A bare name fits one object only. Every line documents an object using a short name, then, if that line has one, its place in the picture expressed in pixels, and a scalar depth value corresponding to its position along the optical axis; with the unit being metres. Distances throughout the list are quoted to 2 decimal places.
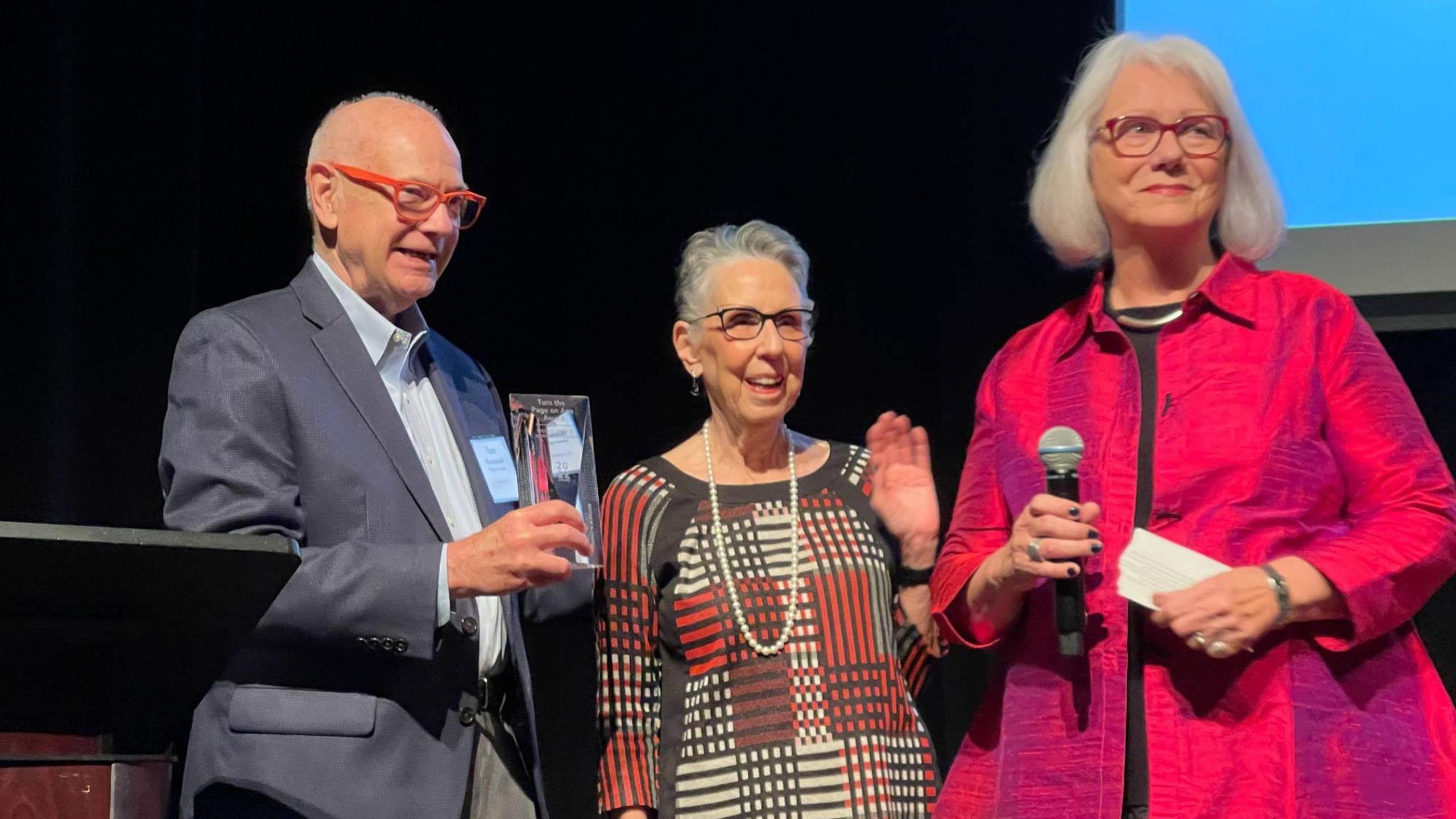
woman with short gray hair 2.40
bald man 2.12
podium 1.45
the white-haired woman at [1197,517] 1.86
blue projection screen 3.04
